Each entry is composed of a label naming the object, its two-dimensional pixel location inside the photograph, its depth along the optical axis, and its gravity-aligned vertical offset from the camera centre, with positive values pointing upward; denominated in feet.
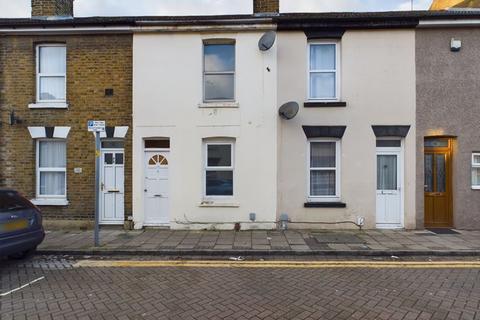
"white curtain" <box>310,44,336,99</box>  30.30 +9.56
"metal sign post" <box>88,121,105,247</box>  23.50 -0.15
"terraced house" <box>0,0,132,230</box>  29.63 +5.19
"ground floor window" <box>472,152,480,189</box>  29.40 -0.49
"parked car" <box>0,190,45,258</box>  18.01 -3.78
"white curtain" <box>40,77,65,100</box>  30.63 +7.85
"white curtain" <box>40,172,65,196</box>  30.71 -1.81
